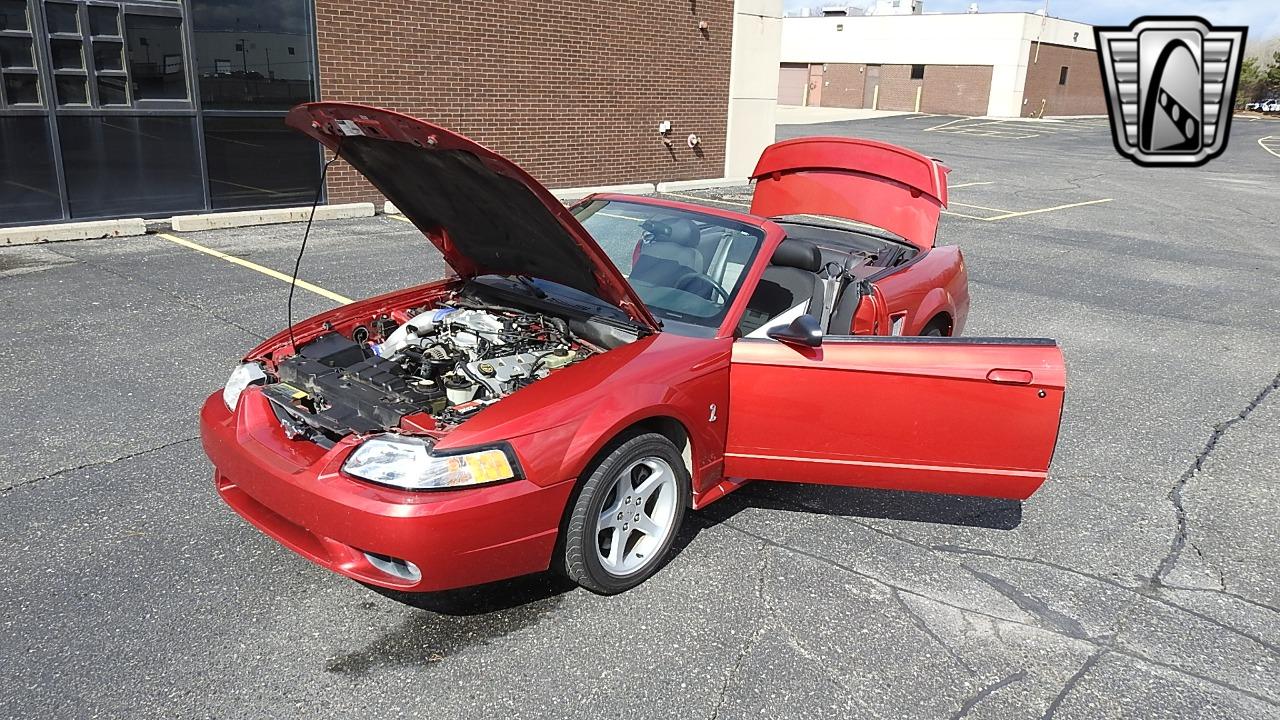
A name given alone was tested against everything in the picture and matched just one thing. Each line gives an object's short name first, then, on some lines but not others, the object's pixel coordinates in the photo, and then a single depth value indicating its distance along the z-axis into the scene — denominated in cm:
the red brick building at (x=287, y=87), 1008
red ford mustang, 304
